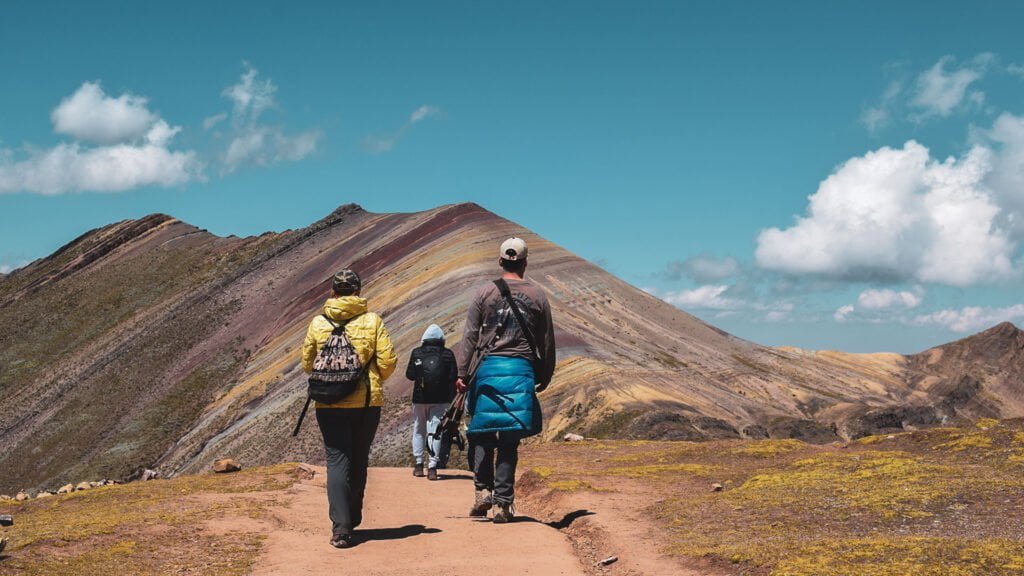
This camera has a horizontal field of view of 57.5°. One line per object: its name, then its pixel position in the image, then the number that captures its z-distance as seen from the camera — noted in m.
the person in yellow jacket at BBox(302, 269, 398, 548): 8.77
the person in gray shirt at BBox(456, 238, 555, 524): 9.10
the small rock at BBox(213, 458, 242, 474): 14.28
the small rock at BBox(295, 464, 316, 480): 13.47
